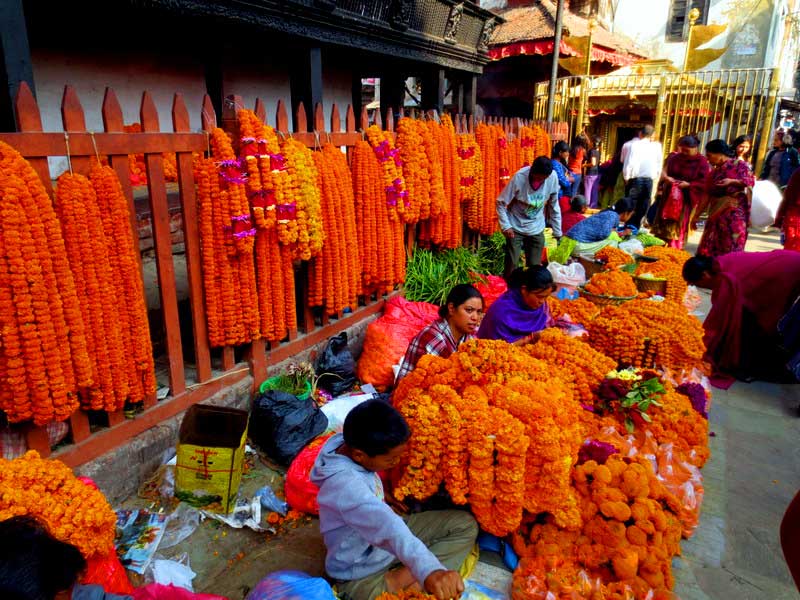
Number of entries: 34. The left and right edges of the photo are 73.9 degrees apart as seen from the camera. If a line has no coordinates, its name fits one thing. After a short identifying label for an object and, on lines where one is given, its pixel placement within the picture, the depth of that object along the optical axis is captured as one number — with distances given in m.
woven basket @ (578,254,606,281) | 6.83
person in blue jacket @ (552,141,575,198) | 7.94
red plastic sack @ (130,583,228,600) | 1.91
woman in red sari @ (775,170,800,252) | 6.24
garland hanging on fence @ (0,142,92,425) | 2.28
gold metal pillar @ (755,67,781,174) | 11.37
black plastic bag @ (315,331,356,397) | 4.29
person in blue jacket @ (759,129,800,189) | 12.22
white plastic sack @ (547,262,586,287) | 6.16
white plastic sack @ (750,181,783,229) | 7.48
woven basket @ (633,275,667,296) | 6.07
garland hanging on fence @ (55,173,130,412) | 2.51
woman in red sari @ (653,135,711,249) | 8.40
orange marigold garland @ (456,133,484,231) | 6.20
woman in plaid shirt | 3.41
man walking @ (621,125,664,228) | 10.00
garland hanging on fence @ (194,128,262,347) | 3.23
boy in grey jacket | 1.98
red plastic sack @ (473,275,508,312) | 6.17
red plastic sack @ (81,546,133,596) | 2.17
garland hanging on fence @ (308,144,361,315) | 4.01
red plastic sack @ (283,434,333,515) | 2.98
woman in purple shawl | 3.97
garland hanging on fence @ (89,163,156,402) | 2.65
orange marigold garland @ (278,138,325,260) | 3.52
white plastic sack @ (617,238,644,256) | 7.22
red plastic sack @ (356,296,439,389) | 4.48
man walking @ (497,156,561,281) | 5.91
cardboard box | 2.84
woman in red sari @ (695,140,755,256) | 6.61
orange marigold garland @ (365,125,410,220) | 4.68
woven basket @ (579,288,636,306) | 5.26
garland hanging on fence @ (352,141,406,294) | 4.51
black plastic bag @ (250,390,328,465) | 3.38
